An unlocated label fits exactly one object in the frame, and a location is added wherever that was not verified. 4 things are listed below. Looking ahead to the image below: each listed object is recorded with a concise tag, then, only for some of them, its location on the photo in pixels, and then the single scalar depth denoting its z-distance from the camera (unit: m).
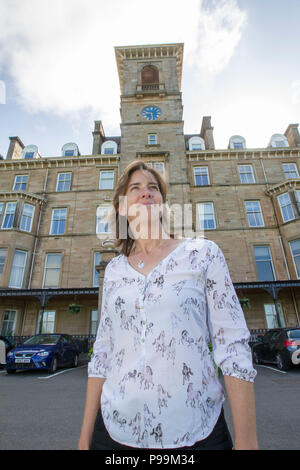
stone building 16.52
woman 1.05
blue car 8.74
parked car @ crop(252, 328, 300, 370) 8.30
